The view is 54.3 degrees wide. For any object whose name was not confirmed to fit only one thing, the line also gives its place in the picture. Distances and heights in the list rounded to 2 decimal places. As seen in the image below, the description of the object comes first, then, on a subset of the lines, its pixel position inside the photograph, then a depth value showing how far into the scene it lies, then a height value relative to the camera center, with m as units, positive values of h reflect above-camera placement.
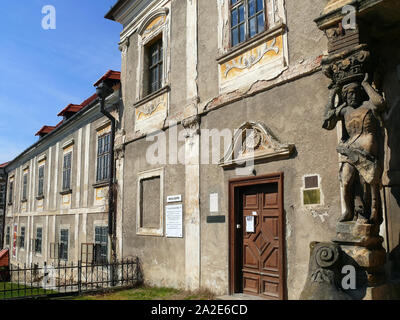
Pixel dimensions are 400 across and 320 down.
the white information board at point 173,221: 8.90 -0.39
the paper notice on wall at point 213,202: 7.90 +0.03
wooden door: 6.54 -0.65
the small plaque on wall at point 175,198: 9.00 +0.14
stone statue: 4.59 +0.65
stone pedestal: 4.41 -0.63
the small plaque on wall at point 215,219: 7.69 -0.31
